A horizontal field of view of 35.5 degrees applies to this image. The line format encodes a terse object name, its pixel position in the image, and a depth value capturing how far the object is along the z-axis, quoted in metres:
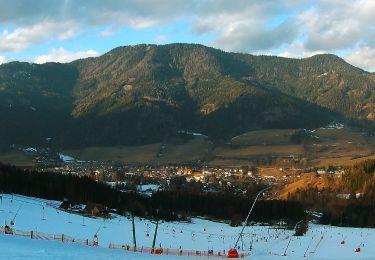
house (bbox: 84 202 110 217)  105.50
